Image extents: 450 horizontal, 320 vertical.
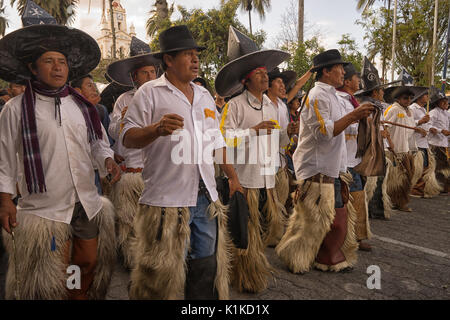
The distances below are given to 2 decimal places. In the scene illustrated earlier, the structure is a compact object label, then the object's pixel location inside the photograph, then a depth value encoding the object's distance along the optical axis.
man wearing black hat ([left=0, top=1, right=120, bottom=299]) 2.53
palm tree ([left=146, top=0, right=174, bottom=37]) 14.87
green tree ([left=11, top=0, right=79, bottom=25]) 24.81
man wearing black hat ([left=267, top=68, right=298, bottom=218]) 4.77
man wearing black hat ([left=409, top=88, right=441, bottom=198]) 8.16
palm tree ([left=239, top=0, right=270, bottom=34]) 30.06
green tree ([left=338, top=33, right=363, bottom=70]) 17.09
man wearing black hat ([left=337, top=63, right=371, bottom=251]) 4.57
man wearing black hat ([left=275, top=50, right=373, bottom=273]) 3.91
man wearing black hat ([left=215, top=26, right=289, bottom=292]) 3.55
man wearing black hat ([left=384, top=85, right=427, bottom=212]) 7.14
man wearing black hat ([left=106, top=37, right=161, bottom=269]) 4.20
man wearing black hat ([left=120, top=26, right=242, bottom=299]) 2.50
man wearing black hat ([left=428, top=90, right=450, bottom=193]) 8.89
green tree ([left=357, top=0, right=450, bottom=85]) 23.09
